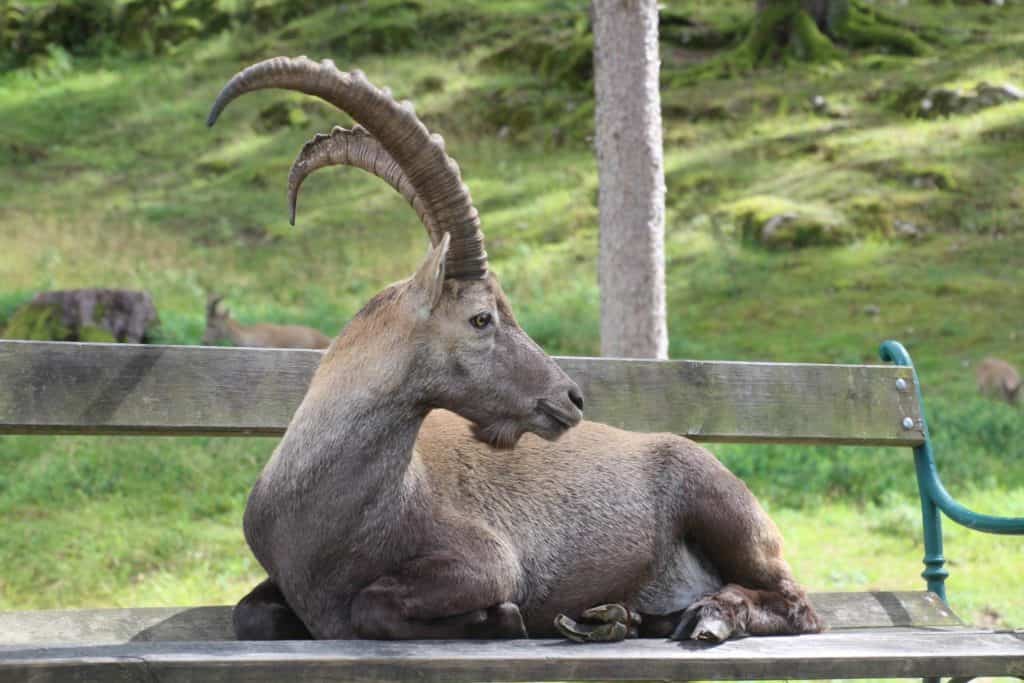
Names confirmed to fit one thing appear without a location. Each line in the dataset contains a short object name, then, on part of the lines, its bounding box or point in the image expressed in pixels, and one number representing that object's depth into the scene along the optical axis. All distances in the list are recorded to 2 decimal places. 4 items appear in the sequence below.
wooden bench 5.83
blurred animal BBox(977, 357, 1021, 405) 22.72
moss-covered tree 42.03
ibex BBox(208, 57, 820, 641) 6.70
